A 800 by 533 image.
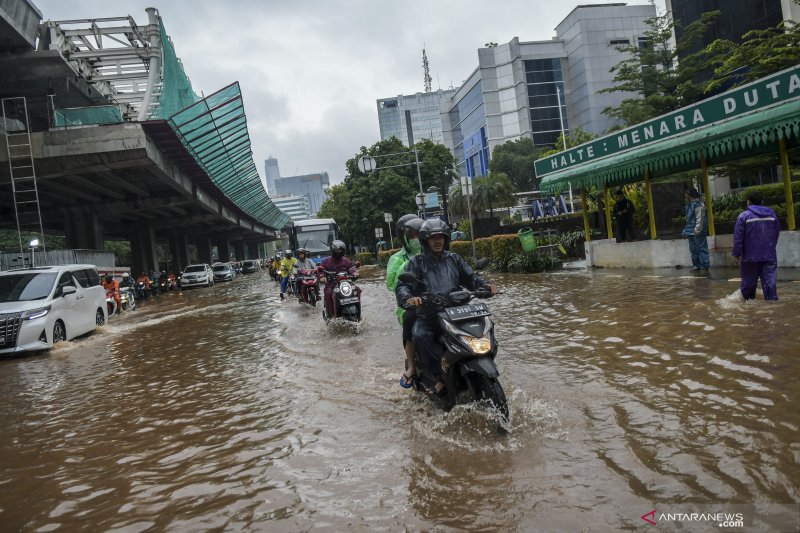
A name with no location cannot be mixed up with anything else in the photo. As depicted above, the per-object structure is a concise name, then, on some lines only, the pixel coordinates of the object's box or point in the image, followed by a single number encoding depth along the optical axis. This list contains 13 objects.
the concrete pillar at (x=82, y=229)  32.03
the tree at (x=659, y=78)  25.95
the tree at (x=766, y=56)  17.50
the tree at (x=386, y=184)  45.31
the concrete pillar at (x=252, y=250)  115.57
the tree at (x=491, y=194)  44.06
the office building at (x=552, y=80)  83.38
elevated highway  21.64
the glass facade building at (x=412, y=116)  190.25
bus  32.62
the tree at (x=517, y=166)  76.31
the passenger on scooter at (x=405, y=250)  5.88
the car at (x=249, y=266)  62.03
